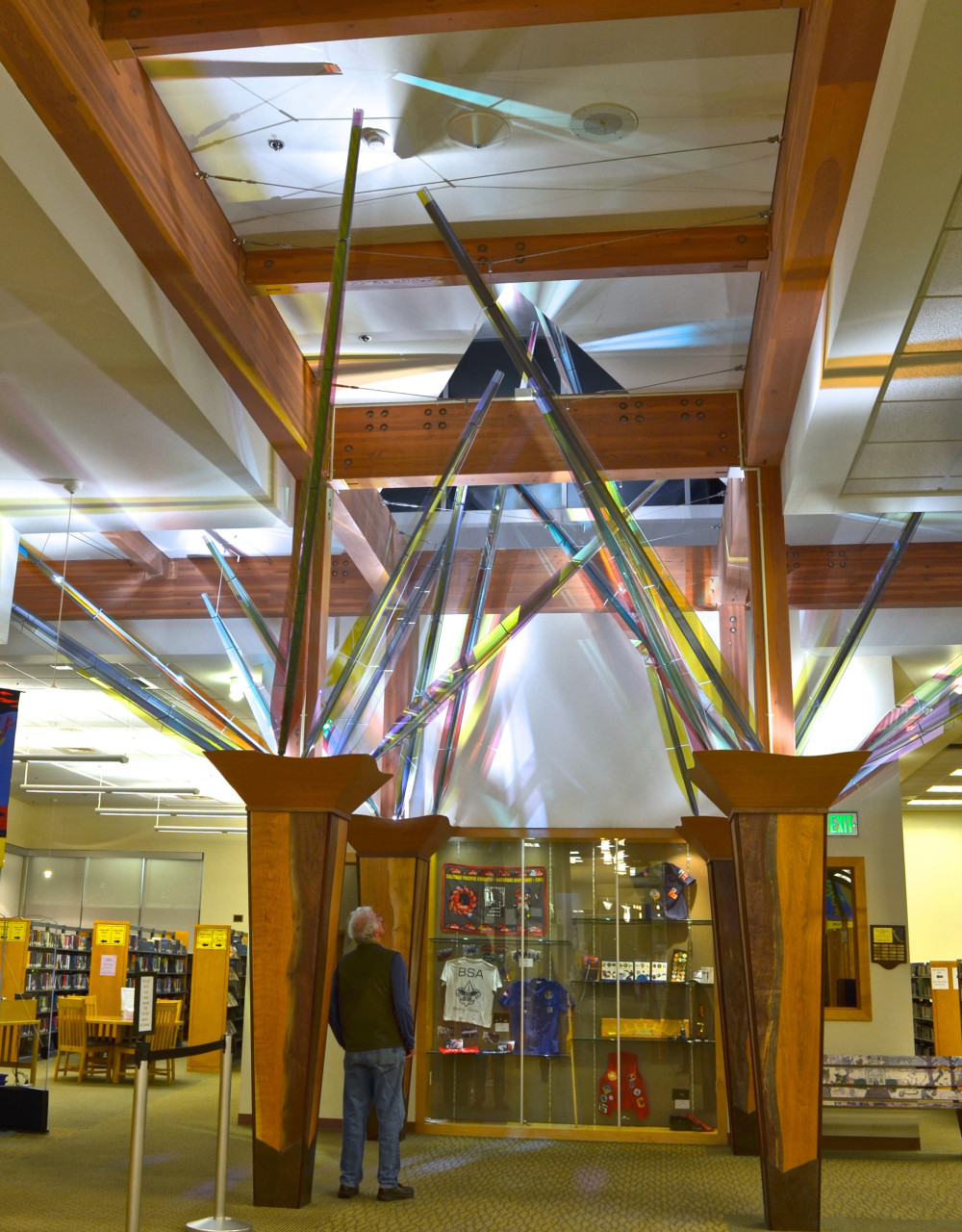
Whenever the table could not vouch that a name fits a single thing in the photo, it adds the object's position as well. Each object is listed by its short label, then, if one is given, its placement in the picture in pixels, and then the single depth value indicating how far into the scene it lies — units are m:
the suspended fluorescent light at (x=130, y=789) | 15.47
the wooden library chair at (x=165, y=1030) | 12.59
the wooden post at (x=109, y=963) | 13.64
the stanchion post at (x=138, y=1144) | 4.49
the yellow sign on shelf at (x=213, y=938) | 14.43
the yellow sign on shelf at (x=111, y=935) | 14.09
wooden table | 11.84
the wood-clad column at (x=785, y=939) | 5.40
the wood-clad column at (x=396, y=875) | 8.34
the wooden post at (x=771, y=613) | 6.61
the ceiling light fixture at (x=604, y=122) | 4.94
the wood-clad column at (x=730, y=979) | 7.56
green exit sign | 9.38
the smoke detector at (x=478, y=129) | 5.00
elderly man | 5.85
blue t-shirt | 8.71
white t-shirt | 8.78
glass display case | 8.48
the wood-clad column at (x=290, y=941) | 5.56
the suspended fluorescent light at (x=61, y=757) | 10.40
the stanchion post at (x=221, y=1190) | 5.01
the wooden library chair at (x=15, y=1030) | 9.88
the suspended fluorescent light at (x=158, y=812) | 18.05
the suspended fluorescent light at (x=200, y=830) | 18.95
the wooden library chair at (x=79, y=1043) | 11.81
